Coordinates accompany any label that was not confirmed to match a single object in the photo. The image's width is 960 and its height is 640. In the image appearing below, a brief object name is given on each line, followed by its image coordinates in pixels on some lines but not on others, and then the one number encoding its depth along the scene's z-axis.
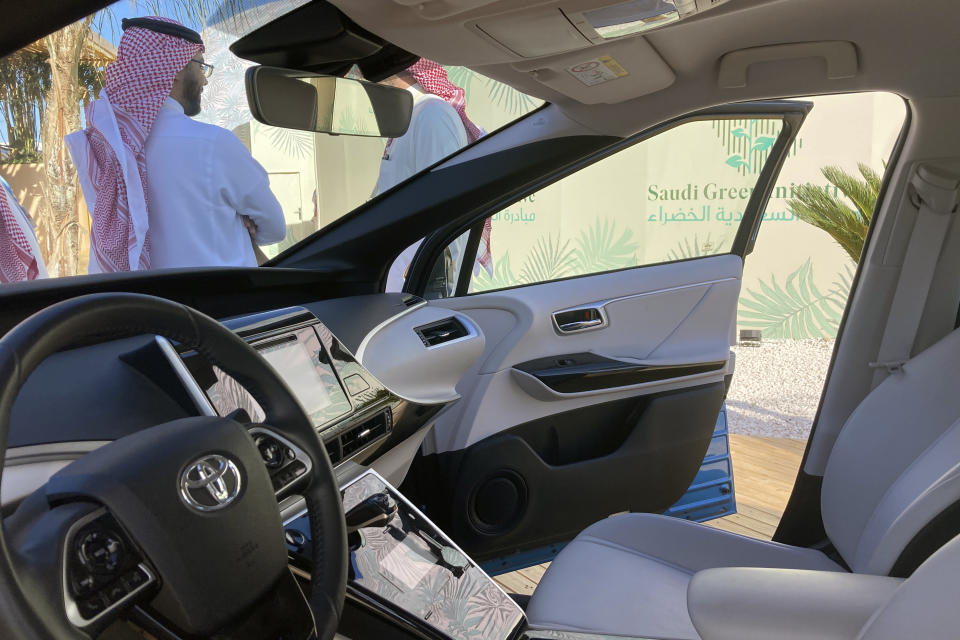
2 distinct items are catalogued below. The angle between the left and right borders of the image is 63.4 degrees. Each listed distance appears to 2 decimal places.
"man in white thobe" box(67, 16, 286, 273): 2.27
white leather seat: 1.26
